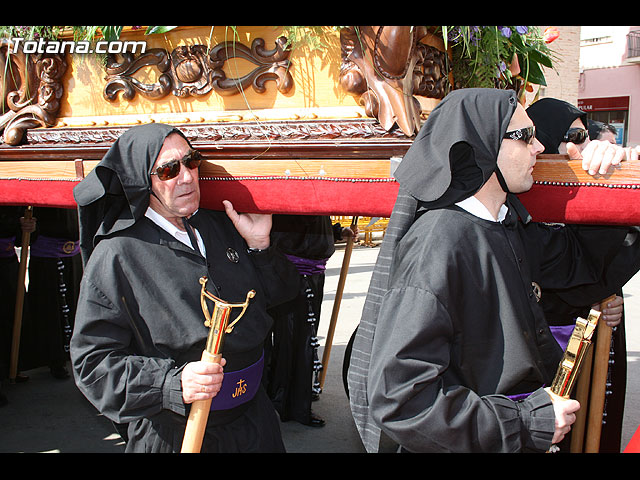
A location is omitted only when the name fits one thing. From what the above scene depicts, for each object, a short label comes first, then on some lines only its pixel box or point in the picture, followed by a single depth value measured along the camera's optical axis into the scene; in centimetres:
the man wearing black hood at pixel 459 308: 157
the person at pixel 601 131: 332
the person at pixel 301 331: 445
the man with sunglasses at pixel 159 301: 210
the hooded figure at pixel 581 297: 246
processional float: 201
